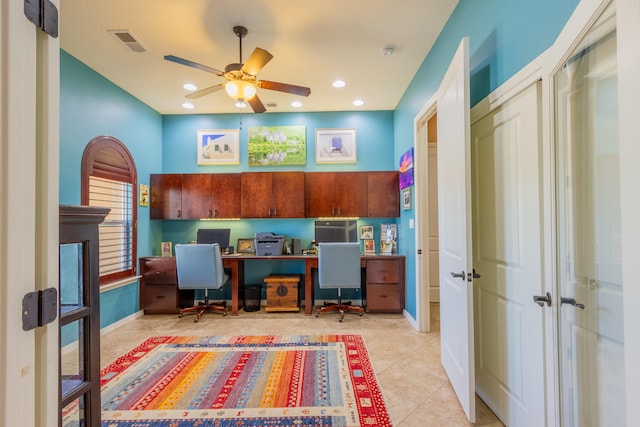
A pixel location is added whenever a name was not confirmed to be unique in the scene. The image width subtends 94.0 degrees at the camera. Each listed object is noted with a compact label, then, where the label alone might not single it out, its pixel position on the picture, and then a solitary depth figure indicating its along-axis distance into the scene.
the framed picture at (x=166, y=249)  4.30
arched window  3.22
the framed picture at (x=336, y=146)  4.48
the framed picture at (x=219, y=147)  4.54
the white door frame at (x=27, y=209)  0.69
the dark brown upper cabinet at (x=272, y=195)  4.21
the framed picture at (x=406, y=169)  3.51
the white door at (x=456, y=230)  1.73
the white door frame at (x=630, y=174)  0.68
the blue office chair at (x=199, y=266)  3.62
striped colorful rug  1.87
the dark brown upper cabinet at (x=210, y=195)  4.27
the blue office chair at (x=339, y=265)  3.57
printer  4.13
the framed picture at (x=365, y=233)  4.41
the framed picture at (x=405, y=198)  3.61
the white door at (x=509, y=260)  1.48
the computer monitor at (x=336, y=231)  4.32
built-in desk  3.86
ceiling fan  2.32
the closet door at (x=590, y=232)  1.04
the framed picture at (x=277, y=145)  4.48
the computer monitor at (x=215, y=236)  4.40
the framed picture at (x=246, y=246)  4.42
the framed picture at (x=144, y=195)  4.04
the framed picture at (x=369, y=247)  4.36
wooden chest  4.01
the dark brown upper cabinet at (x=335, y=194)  4.21
